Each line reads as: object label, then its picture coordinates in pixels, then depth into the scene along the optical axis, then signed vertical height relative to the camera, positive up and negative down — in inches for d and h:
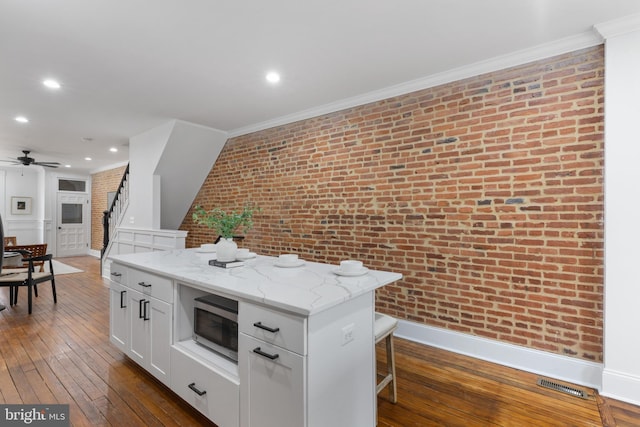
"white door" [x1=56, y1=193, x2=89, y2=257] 352.8 -15.3
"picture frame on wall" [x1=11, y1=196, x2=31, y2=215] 329.4 +7.0
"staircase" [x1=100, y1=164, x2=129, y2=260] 234.8 +0.0
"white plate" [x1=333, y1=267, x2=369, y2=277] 74.9 -14.5
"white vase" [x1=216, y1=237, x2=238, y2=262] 91.5 -11.0
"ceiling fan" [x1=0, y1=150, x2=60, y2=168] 246.2 +41.4
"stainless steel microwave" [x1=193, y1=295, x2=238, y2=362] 70.5 -27.3
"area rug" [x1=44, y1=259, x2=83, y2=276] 257.6 -50.0
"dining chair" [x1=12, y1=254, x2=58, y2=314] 155.6 -35.2
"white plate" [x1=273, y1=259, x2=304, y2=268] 89.0 -14.9
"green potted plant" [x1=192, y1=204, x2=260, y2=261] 91.6 -4.9
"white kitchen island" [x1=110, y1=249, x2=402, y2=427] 54.1 -27.3
